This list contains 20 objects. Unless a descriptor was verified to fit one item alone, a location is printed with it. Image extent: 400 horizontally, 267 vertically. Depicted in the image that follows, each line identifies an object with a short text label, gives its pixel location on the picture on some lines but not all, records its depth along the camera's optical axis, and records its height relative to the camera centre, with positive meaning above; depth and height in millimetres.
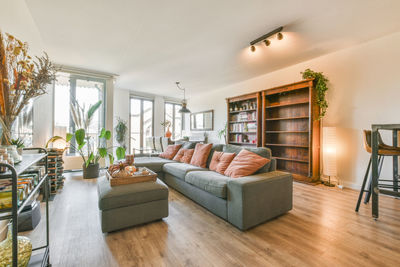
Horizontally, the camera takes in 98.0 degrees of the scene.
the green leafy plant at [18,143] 1886 -102
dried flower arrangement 1054 +345
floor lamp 3332 -290
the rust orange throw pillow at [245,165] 2176 -376
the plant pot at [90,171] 3914 -821
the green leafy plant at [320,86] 3436 +990
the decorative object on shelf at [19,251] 1009 -722
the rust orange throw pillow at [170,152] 3893 -382
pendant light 4984 +897
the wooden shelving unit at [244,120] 4494 +451
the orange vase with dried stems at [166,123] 6973 +486
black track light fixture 2681 +1623
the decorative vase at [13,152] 1028 -108
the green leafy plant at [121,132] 5914 +79
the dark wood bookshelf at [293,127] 3500 +195
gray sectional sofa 1793 -671
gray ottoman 1741 -740
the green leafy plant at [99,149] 3533 -196
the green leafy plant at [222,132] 5709 +96
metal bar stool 2018 -162
